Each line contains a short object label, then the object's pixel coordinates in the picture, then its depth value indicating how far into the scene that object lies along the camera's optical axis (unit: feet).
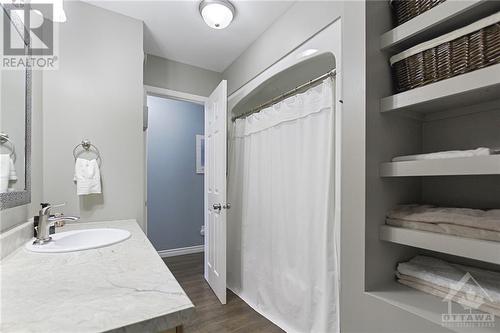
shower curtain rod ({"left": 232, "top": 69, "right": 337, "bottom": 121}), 5.00
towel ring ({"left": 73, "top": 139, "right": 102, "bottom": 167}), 5.78
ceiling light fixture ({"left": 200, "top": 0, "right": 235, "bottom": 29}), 5.56
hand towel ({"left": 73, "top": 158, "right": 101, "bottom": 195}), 5.55
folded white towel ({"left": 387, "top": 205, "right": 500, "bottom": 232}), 2.50
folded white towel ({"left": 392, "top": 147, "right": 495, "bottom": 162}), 2.53
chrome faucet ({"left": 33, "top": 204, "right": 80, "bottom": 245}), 3.88
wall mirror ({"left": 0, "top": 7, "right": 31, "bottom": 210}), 3.53
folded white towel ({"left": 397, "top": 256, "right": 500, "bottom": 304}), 2.71
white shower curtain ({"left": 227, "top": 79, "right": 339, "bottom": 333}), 5.06
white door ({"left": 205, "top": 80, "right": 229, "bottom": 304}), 7.38
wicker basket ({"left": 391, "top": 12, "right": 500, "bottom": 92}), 2.49
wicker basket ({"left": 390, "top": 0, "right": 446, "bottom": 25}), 3.02
